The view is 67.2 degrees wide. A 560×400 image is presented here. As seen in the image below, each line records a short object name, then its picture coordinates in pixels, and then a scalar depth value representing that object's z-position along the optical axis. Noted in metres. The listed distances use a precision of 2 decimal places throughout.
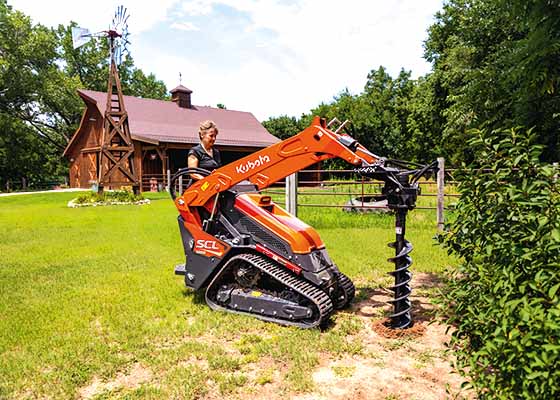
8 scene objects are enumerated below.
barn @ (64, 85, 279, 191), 25.28
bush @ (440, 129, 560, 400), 1.80
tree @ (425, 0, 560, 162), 3.17
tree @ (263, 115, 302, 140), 39.28
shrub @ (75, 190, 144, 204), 17.31
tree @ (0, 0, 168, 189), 33.75
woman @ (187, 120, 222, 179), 4.88
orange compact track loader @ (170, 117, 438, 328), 4.04
